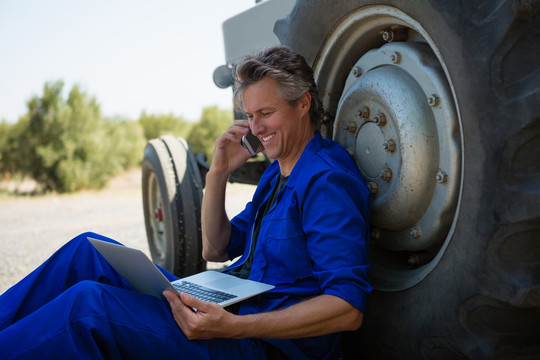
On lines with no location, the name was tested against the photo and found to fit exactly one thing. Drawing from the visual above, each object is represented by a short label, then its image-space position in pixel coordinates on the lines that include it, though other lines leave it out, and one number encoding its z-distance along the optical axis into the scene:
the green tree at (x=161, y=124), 35.34
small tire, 3.80
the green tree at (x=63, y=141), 24.20
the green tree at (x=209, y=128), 31.75
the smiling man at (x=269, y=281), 1.62
